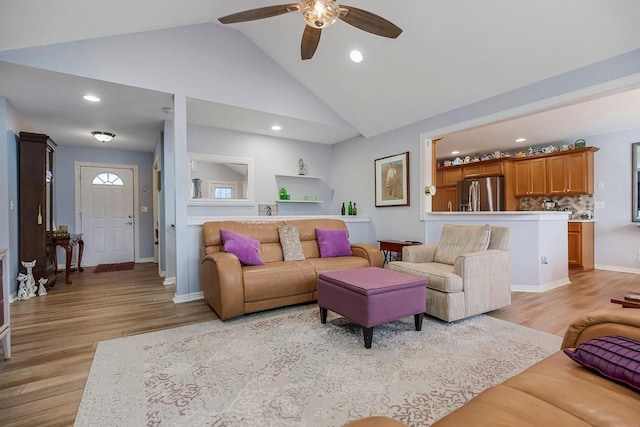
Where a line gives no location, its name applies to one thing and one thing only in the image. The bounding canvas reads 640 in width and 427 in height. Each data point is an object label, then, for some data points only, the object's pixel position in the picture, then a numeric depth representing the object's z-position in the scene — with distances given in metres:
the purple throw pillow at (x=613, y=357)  0.96
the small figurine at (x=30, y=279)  3.83
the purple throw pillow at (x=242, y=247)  3.31
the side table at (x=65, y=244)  4.50
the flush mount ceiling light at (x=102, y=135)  4.95
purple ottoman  2.30
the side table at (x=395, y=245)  4.38
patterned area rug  1.59
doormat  5.59
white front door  6.11
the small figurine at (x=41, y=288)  3.92
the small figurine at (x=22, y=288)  3.72
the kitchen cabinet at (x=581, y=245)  5.33
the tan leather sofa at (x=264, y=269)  2.92
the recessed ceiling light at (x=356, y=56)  3.68
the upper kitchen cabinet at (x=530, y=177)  6.00
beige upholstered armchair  2.77
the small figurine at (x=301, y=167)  5.89
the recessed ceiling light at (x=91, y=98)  3.58
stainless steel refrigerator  6.43
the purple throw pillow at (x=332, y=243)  4.01
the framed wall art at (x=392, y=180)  4.63
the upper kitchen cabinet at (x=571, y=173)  5.40
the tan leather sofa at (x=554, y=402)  0.83
